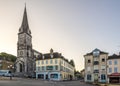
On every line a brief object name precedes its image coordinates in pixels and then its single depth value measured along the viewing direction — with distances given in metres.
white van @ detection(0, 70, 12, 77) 37.97
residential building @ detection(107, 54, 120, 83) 29.70
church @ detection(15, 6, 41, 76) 47.44
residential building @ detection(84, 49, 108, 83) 31.22
